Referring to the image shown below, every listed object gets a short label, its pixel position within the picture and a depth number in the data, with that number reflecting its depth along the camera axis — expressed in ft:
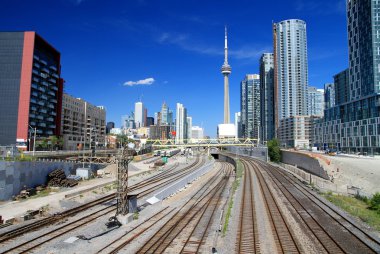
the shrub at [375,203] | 118.32
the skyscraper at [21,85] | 360.48
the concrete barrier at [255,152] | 381.81
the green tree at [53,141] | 373.61
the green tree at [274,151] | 371.02
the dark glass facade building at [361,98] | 389.39
